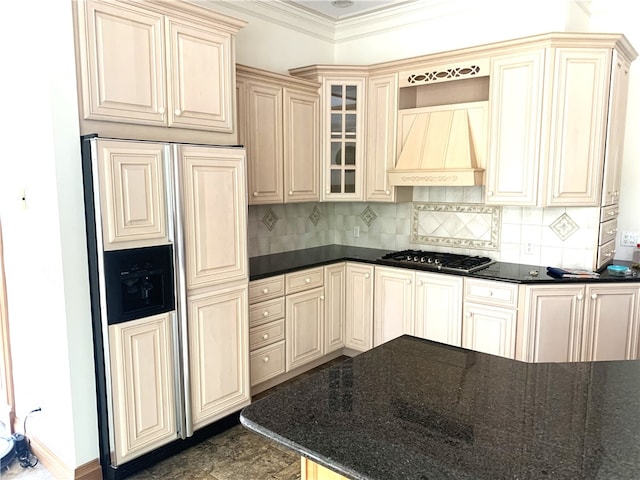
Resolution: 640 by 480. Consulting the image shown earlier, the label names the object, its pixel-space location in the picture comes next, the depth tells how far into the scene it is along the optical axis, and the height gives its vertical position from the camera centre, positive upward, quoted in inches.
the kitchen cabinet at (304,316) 134.5 -39.6
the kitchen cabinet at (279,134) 128.5 +16.0
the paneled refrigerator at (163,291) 85.9 -21.9
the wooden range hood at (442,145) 132.0 +12.7
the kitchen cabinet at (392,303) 139.3 -36.3
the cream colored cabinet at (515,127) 120.6 +16.5
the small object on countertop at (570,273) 119.4 -22.9
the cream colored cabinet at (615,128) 119.0 +16.2
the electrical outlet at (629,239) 134.3 -15.4
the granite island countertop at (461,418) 39.9 -24.1
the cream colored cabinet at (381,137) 147.2 +16.6
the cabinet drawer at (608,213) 124.7 -7.1
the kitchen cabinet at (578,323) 117.6 -35.4
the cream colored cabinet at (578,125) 116.5 +16.3
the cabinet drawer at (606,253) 126.4 -18.8
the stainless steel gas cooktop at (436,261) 131.5 -22.6
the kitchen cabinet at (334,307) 146.9 -39.5
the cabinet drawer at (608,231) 125.7 -12.5
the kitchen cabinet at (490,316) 120.8 -35.2
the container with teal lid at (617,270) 120.5 -22.4
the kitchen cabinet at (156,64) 84.1 +25.1
